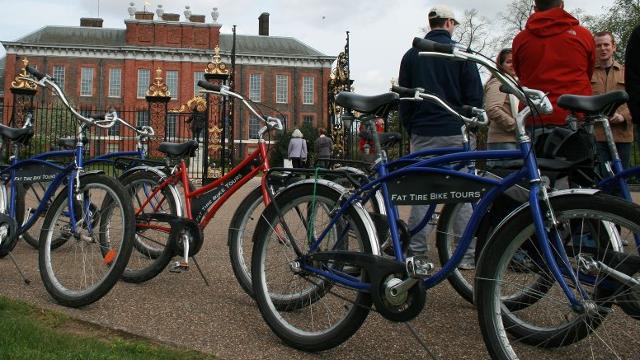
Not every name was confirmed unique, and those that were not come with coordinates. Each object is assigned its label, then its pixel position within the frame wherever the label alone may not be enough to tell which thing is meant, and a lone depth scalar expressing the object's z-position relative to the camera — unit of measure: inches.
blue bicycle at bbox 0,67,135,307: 148.2
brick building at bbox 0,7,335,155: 2079.2
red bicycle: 158.6
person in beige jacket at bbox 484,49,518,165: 212.2
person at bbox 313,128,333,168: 657.0
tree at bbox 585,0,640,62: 1375.5
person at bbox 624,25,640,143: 136.3
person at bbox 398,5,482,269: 187.5
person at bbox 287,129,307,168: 705.0
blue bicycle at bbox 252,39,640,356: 91.5
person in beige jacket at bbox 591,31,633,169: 196.4
